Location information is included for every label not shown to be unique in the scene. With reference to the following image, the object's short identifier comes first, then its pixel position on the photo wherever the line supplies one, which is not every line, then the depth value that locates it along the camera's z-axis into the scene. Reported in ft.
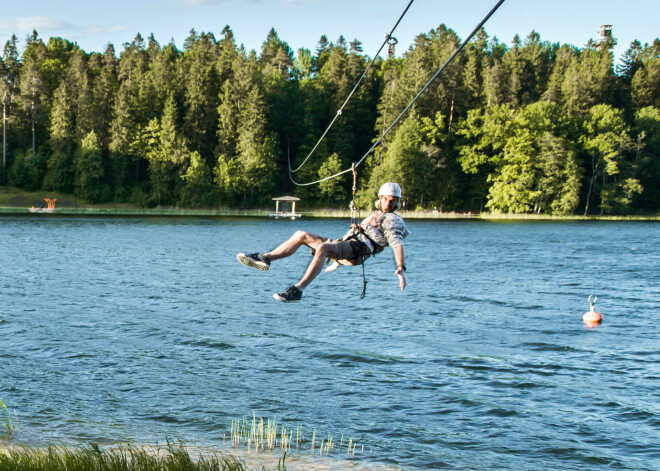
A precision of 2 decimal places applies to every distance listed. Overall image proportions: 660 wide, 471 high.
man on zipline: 36.17
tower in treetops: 448.24
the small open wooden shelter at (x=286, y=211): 321.95
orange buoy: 91.61
